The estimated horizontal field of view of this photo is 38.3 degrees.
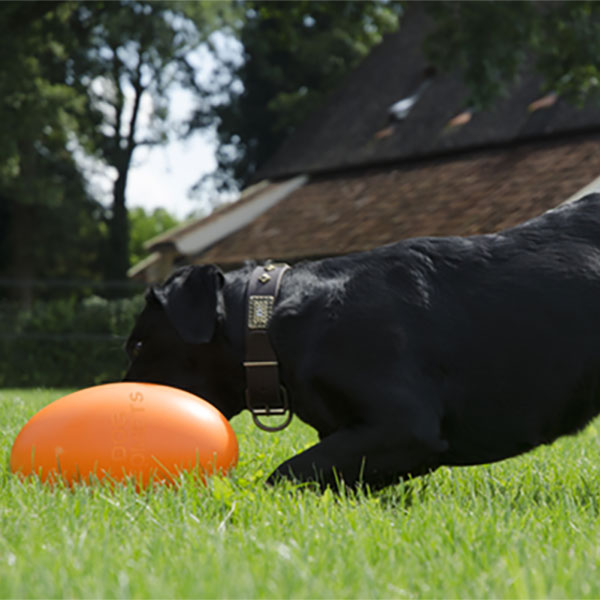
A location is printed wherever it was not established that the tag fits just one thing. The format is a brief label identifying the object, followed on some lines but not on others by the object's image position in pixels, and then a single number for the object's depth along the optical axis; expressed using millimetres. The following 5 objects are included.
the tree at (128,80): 20250
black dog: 3311
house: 17594
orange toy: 3424
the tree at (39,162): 16562
